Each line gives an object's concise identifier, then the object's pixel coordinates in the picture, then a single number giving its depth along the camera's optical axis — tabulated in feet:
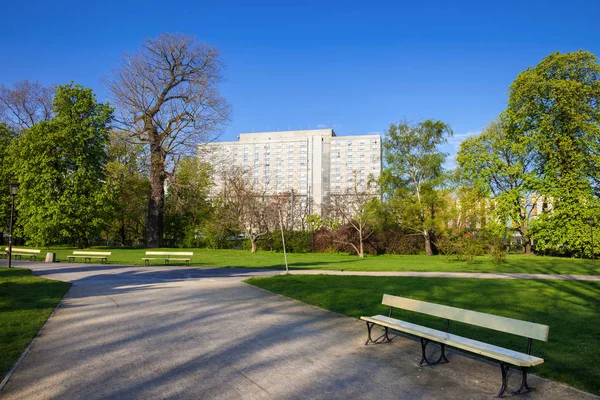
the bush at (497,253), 80.84
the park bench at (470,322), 15.53
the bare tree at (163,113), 116.98
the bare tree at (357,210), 114.93
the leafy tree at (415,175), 122.93
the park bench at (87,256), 77.23
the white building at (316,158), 376.27
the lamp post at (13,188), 65.13
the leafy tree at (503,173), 112.98
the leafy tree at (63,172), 111.24
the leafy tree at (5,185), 121.60
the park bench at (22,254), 82.07
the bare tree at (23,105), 135.95
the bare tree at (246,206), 125.80
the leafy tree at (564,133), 103.14
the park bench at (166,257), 74.62
